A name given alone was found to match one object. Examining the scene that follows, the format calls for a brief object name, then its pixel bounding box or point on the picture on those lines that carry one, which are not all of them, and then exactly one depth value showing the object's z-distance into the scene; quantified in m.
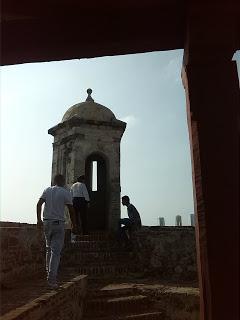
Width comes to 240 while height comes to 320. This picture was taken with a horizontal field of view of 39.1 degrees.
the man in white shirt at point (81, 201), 10.21
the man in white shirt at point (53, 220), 5.36
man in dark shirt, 10.12
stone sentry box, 11.73
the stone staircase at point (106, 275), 6.72
